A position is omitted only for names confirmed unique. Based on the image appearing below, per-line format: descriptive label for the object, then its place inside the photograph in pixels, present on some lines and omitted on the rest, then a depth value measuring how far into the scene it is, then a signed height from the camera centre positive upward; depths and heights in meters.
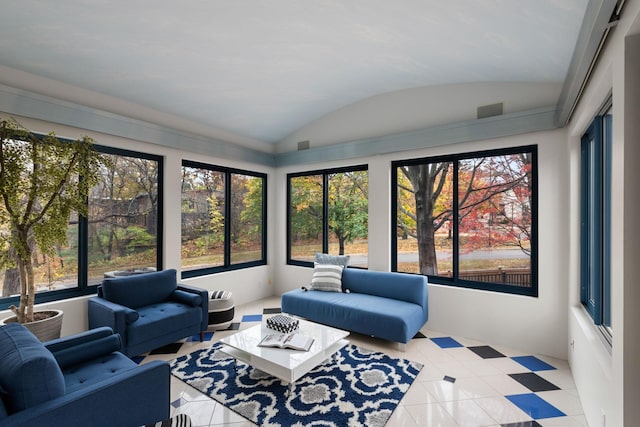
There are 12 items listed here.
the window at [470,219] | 3.42 -0.03
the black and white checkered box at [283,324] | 2.93 -1.03
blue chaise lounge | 3.23 -1.02
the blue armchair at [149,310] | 2.86 -0.98
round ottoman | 3.76 -1.15
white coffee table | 2.33 -1.11
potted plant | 2.54 +0.21
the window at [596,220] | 2.09 -0.03
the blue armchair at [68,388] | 1.37 -0.87
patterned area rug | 2.18 -1.40
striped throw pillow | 4.14 -0.84
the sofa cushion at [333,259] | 4.43 -0.62
